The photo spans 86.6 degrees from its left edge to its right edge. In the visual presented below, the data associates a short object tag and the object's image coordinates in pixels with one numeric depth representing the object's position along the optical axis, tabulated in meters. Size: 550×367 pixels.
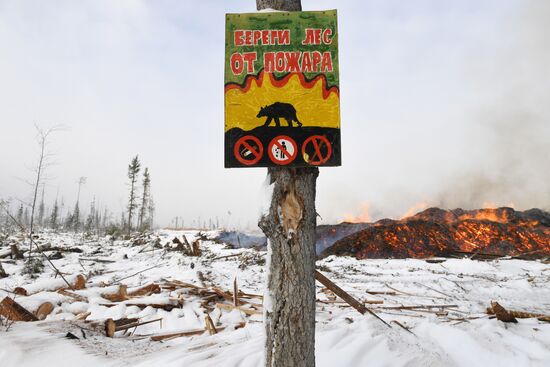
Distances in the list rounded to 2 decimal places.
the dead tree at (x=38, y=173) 16.65
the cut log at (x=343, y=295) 3.29
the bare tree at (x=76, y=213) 52.06
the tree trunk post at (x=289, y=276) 2.16
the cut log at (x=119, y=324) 3.85
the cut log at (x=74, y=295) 5.29
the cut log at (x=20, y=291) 5.56
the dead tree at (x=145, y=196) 46.59
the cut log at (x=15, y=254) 11.86
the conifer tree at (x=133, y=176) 42.22
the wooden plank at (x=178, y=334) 3.79
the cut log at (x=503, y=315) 3.97
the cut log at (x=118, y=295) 5.46
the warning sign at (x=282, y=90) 2.21
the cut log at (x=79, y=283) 6.24
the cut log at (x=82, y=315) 4.44
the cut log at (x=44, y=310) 4.58
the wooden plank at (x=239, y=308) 4.62
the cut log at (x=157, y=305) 5.01
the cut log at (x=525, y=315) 4.04
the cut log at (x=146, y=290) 5.86
